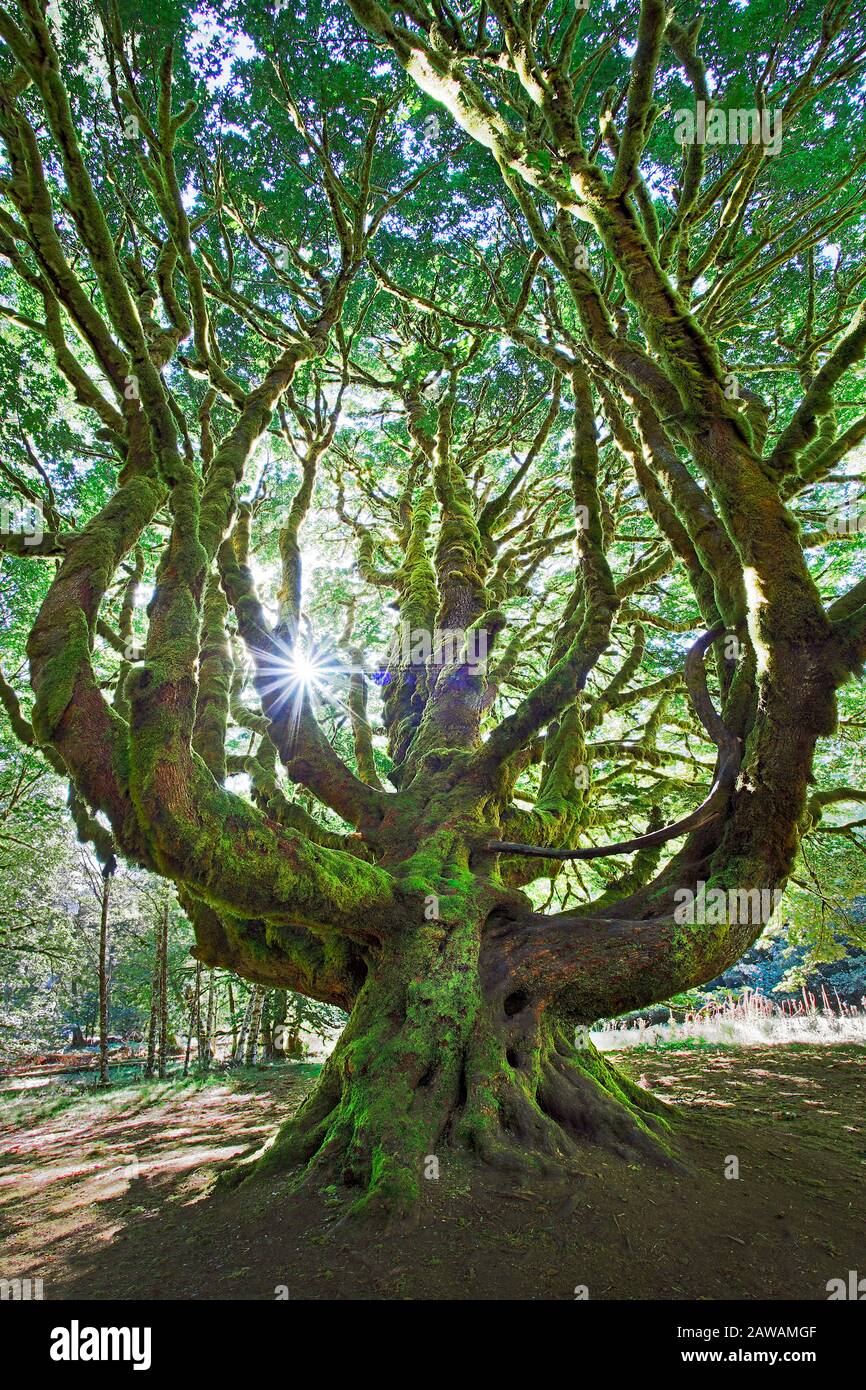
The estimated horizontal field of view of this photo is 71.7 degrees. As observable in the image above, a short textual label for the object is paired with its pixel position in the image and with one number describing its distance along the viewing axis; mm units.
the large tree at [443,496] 3451
